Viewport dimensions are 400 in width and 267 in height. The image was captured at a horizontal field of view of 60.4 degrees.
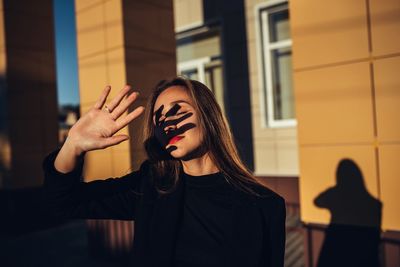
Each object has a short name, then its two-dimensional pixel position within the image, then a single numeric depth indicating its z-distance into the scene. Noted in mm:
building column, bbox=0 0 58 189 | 6855
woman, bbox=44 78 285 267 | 1546
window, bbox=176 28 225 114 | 7895
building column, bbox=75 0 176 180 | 4996
